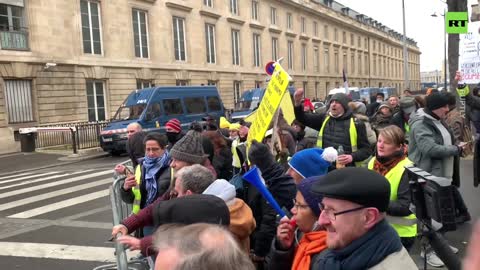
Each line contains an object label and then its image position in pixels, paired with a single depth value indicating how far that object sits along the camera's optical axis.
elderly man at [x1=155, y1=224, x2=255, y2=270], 1.37
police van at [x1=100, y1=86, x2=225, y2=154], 16.64
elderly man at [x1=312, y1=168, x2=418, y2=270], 1.77
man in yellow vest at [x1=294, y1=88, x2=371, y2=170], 4.77
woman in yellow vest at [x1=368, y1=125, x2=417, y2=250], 3.10
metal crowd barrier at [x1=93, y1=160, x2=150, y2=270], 4.20
